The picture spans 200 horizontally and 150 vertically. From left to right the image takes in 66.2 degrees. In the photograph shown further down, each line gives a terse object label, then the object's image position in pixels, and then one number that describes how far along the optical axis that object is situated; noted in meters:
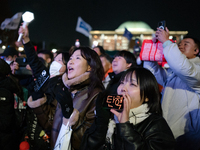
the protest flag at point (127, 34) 6.30
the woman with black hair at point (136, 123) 1.15
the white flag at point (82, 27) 8.21
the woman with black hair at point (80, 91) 1.40
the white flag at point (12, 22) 4.75
